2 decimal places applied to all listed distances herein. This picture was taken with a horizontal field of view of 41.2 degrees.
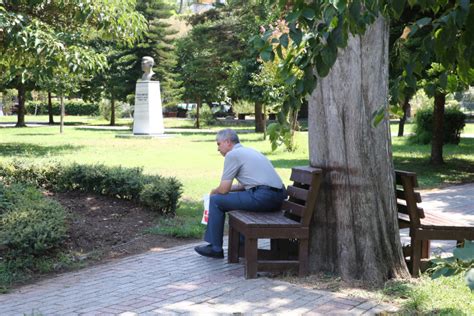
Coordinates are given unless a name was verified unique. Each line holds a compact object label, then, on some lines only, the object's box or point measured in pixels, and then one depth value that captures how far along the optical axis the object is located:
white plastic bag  6.95
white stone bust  30.28
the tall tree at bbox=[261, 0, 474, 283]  5.62
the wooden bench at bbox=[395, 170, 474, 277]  5.93
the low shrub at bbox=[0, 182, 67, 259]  6.51
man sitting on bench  6.57
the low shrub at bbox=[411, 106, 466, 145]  25.77
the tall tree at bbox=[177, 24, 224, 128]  40.25
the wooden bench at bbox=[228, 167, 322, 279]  5.75
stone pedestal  28.98
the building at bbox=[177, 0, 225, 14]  71.72
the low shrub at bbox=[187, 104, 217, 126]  45.75
